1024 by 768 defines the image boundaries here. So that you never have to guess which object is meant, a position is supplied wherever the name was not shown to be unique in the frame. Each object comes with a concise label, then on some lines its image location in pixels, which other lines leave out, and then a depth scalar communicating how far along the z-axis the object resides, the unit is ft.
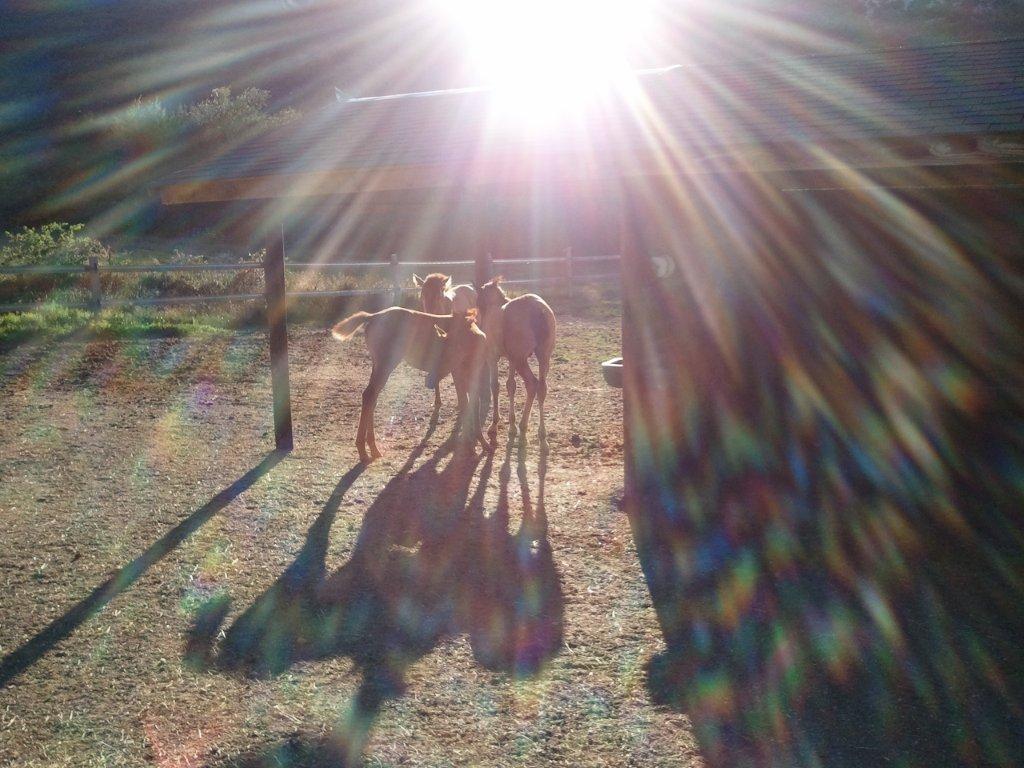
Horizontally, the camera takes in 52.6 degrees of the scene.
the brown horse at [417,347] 27.71
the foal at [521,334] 30.01
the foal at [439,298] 34.32
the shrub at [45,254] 64.75
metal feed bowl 27.86
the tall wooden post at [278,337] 28.04
